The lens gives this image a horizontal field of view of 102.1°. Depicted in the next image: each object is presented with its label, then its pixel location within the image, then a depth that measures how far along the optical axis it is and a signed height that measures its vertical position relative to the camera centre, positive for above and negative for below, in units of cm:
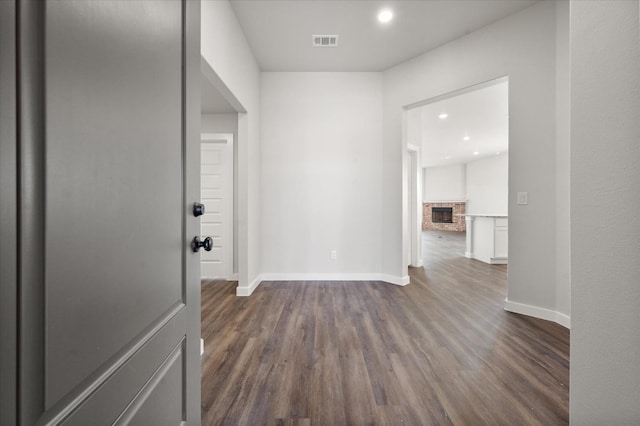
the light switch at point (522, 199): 257 +14
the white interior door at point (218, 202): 399 +15
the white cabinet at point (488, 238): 480 -49
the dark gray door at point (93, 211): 37 +0
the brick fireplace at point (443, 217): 1179 -21
